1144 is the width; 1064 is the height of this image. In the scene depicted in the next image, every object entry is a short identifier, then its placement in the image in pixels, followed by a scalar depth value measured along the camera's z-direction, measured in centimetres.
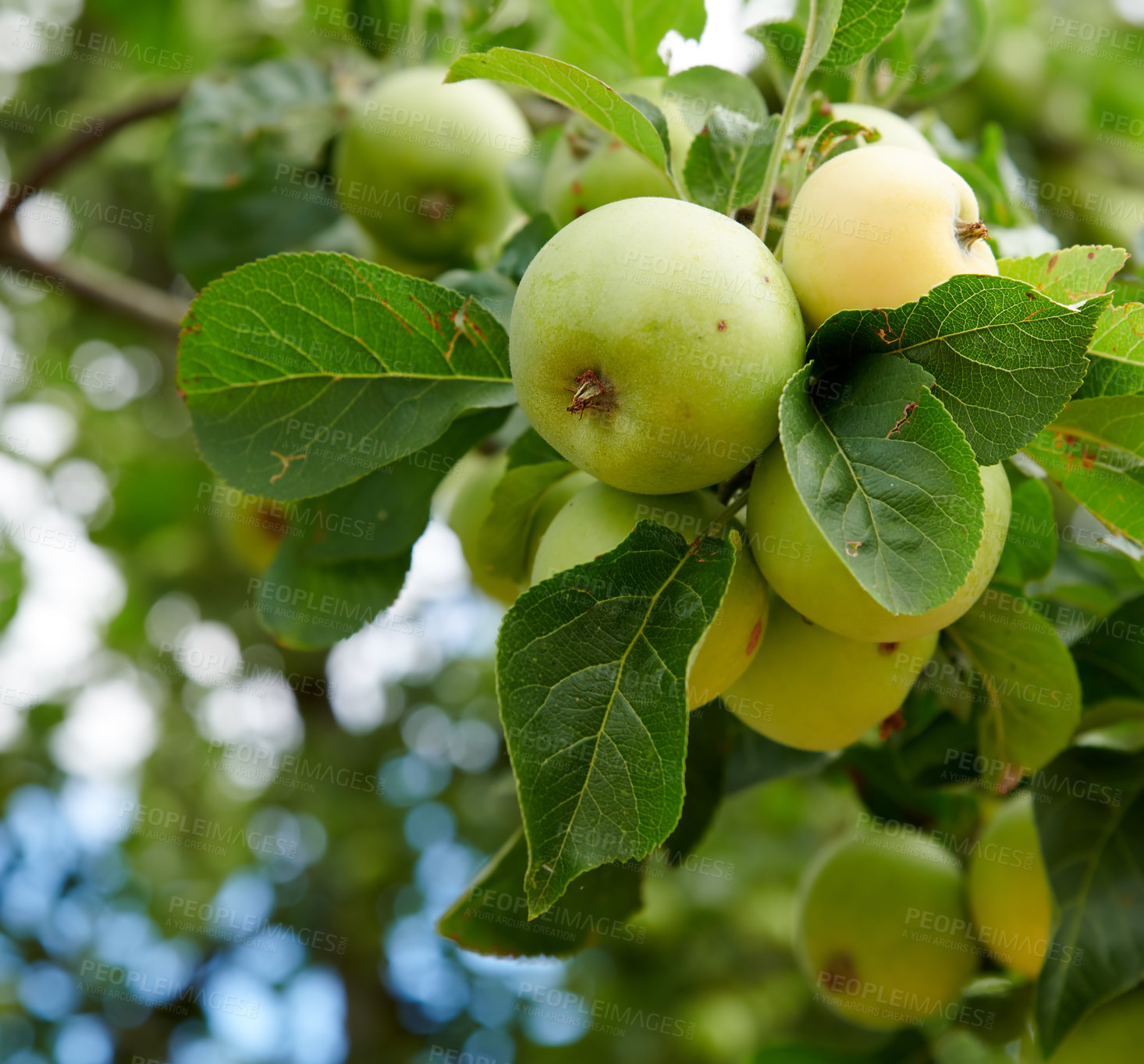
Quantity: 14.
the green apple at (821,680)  63
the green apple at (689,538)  60
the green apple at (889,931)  77
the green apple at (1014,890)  74
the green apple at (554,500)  65
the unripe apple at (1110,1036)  71
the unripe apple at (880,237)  59
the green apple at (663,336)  58
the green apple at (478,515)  69
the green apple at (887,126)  65
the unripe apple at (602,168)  68
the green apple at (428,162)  78
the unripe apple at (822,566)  59
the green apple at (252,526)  102
